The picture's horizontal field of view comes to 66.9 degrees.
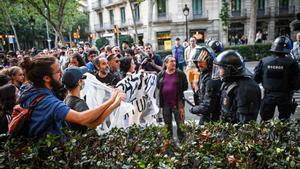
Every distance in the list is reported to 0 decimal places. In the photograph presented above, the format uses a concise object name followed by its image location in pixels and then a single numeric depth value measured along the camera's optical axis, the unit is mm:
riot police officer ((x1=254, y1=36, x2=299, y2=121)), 3559
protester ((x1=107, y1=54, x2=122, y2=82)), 4283
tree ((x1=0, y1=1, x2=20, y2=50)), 19585
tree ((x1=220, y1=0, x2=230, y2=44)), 22982
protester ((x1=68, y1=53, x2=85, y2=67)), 4680
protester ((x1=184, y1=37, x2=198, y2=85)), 6190
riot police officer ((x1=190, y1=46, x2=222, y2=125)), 3019
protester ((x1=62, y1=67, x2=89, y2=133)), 2317
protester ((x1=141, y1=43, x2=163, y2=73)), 6154
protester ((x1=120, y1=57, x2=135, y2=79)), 4131
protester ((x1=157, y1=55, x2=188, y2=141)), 4160
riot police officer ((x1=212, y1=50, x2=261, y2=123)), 2448
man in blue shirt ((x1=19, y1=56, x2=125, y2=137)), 1809
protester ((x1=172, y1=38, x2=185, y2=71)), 9442
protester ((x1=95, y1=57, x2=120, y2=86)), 3988
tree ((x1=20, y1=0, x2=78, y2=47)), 13782
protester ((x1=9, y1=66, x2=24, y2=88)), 3862
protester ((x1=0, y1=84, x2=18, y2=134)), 2439
